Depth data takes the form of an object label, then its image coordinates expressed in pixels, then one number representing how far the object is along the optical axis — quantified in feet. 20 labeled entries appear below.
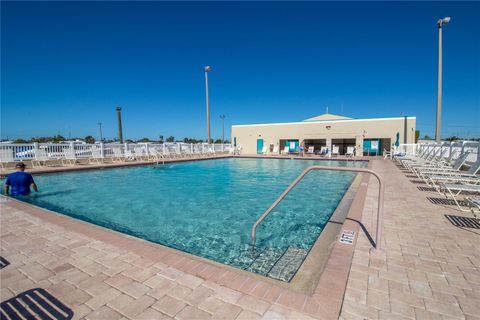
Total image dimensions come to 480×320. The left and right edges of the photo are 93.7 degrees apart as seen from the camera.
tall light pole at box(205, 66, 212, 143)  67.57
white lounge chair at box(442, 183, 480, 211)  12.16
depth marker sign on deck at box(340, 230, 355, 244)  8.59
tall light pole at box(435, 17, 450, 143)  40.85
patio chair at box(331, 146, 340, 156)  63.32
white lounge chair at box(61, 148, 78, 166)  37.45
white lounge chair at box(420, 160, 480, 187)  16.14
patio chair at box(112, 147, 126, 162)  44.14
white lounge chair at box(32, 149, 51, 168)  33.53
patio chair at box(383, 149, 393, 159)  51.25
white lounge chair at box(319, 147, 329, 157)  63.93
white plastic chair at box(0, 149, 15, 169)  30.86
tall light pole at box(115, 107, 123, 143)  59.57
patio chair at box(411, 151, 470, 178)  19.78
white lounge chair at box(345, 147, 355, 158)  60.54
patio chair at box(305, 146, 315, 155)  68.03
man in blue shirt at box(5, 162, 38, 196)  17.28
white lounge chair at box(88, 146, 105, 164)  41.75
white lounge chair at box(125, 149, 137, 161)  45.47
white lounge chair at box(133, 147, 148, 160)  46.97
